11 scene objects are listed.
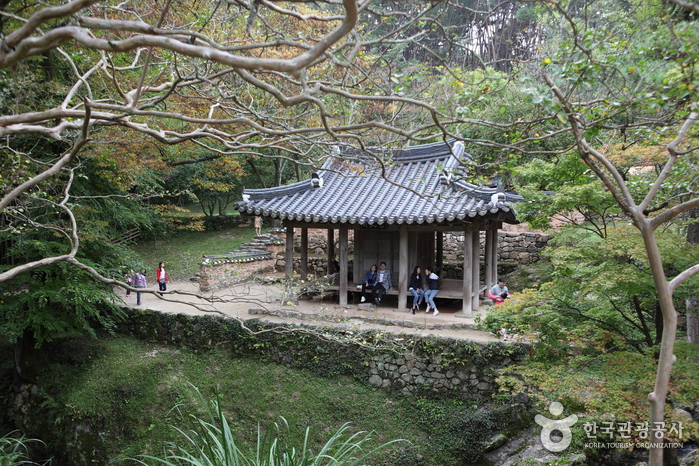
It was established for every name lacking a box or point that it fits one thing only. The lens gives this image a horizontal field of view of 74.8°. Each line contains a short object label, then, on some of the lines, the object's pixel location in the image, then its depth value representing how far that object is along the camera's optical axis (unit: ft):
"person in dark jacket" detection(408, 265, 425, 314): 37.68
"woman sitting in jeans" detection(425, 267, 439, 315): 37.70
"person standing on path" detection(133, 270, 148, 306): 41.45
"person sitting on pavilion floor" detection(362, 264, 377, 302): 38.78
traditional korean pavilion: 34.96
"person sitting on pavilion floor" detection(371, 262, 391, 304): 37.88
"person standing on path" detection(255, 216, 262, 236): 69.36
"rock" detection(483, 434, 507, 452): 27.63
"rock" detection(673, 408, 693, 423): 17.49
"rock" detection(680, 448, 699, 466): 20.68
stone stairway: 55.52
